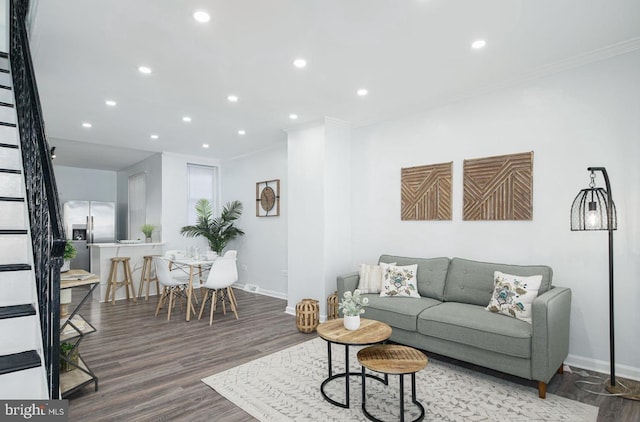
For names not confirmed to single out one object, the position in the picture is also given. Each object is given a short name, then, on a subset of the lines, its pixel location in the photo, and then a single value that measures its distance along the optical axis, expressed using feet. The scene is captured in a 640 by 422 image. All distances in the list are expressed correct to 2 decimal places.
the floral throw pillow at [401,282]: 12.68
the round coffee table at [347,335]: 8.34
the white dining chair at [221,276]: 15.39
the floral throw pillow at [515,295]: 9.83
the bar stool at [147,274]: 20.94
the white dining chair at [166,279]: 15.96
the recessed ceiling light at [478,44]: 9.27
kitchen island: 19.97
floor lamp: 9.05
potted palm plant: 22.82
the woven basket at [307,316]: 13.94
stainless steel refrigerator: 26.68
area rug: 7.97
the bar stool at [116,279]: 19.71
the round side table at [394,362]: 7.32
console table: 8.59
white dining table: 15.64
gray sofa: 8.73
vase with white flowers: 9.12
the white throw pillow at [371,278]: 13.34
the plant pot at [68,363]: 9.06
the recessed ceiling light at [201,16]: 7.87
